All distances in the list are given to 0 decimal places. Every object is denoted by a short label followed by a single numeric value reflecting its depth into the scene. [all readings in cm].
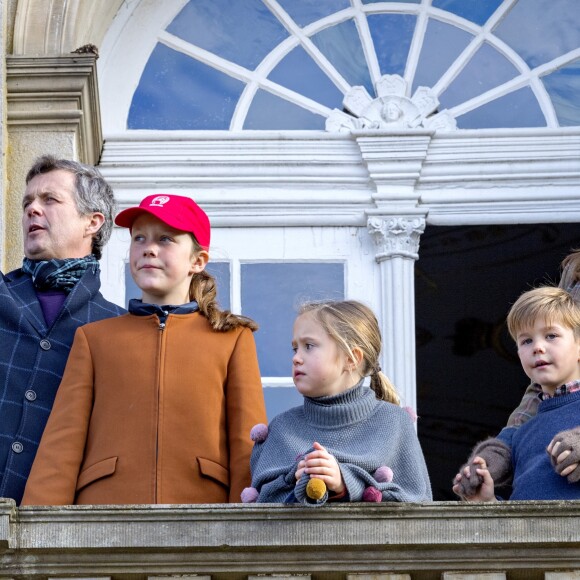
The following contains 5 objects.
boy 1060
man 1089
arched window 1539
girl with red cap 1044
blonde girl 982
